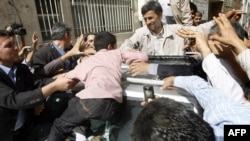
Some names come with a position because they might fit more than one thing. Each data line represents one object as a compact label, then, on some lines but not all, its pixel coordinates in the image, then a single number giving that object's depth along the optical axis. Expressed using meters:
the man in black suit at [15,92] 1.72
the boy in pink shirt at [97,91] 1.69
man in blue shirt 0.79
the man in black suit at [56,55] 2.42
